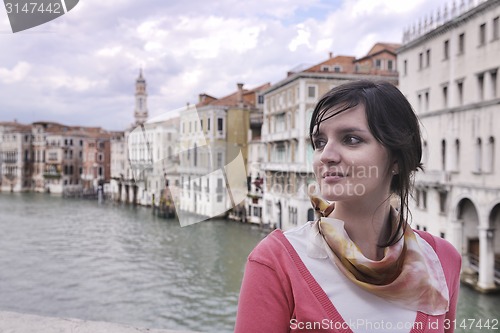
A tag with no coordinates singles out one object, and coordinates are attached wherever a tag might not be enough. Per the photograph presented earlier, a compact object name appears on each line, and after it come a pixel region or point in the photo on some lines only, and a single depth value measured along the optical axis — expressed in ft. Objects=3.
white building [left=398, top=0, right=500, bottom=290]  33.04
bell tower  139.64
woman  2.82
